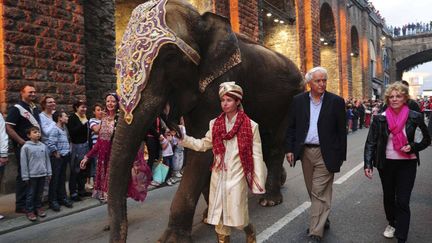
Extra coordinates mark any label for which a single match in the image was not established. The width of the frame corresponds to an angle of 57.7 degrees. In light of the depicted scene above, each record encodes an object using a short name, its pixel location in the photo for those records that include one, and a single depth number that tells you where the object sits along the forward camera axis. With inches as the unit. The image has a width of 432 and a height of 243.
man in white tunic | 133.5
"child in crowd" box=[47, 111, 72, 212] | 243.3
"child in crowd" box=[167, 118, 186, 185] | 343.0
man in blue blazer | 163.6
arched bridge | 2101.4
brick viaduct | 301.1
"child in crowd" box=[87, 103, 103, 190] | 266.7
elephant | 133.7
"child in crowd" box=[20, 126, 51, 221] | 222.8
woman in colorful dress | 204.1
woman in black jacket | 156.5
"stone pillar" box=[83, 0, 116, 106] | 415.8
